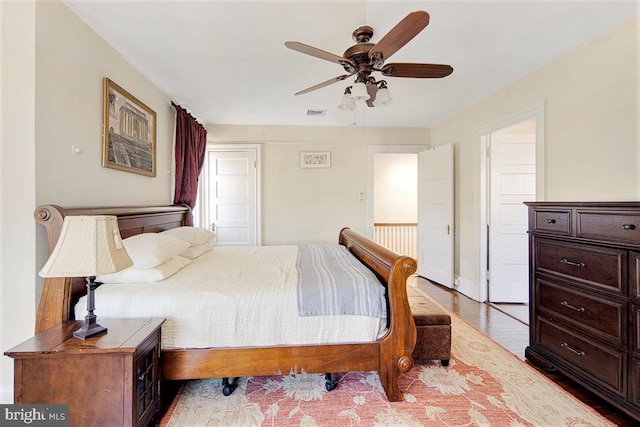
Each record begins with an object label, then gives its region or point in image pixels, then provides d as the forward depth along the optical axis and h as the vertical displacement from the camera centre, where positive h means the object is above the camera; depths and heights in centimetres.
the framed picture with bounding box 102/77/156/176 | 221 +73
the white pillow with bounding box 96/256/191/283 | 174 -37
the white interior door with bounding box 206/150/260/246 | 445 +31
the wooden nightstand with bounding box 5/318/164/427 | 124 -71
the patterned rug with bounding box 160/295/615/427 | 158 -113
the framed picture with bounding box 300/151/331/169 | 452 +90
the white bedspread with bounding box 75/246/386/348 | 160 -56
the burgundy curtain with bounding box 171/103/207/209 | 345 +76
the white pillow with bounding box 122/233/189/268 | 176 -22
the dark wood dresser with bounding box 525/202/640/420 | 154 -50
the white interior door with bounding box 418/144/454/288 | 401 +0
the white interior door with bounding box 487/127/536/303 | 344 +4
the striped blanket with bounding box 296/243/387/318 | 165 -47
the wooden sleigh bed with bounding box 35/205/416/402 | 155 -79
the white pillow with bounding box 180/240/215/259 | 256 -33
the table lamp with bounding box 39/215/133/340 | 125 -16
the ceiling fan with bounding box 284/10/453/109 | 162 +100
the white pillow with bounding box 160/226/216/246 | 269 -19
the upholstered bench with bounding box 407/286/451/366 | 203 -87
